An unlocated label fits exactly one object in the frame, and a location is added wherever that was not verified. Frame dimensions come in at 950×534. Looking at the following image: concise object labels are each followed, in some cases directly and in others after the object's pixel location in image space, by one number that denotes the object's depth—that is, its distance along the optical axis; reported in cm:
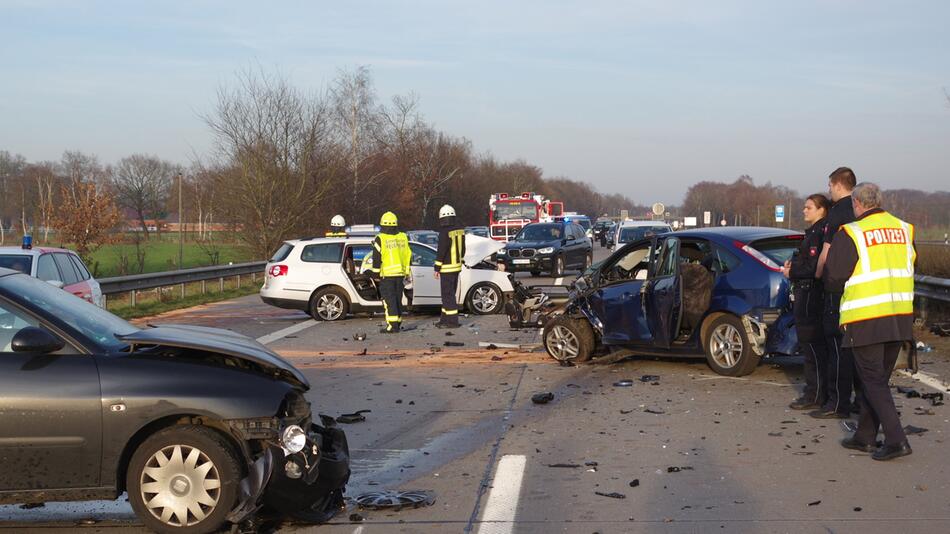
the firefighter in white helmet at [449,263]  1681
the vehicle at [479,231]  5002
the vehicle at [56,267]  1257
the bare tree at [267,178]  3641
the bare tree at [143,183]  8319
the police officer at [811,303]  849
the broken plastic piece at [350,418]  880
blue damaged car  1000
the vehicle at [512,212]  4606
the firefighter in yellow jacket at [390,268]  1623
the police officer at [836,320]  823
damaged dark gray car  525
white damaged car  1839
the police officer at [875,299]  691
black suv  3094
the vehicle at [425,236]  3528
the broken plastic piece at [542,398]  961
